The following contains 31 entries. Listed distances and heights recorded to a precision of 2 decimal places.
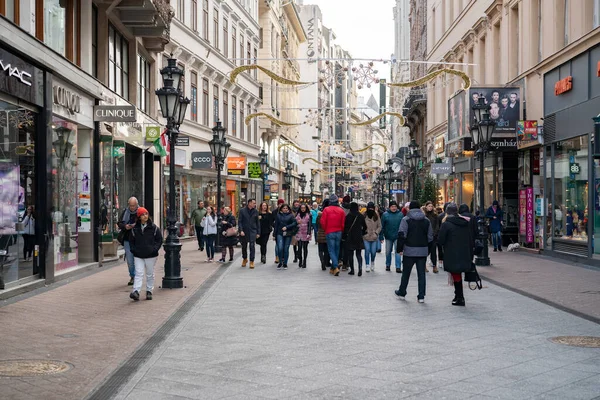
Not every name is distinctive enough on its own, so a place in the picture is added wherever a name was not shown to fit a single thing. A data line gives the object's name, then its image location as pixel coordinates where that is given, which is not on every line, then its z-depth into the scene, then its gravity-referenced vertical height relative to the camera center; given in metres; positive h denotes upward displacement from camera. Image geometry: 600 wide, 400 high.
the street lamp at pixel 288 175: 57.97 +1.68
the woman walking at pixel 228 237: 21.77 -1.07
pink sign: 27.01 -0.75
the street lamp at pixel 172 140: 15.21 +1.18
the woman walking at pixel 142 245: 13.02 -0.77
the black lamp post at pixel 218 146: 25.81 +1.72
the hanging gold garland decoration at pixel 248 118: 41.26 +4.23
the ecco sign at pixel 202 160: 36.03 +1.77
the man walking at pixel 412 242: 13.39 -0.78
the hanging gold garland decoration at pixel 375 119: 34.24 +3.51
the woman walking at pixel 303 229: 21.34 -0.86
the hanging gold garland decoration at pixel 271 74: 25.75 +4.06
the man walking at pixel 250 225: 20.50 -0.70
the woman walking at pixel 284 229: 20.58 -0.82
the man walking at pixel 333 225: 18.78 -0.66
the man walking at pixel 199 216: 25.97 -0.59
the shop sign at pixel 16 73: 12.81 +2.16
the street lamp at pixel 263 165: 41.24 +1.73
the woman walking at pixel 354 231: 18.45 -0.79
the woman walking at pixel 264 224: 21.88 -0.73
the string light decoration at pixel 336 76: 29.83 +4.84
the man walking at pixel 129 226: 14.01 -0.49
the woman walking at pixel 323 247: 19.75 -1.26
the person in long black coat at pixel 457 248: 12.49 -0.82
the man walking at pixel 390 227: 19.45 -0.74
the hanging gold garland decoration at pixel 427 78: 25.51 +3.93
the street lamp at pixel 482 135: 21.37 +1.68
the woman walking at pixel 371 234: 19.44 -0.91
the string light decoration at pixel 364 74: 26.47 +4.18
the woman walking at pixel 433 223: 19.61 -0.67
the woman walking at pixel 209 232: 22.36 -0.97
